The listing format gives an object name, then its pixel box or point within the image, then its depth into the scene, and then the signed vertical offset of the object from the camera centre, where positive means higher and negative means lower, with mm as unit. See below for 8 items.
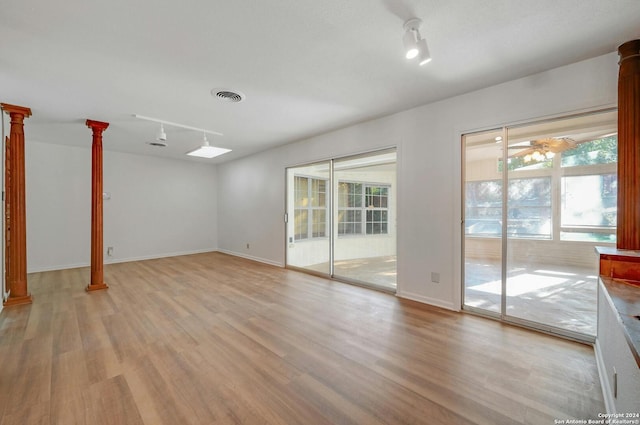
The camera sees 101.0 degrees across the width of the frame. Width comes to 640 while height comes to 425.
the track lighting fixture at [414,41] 1858 +1211
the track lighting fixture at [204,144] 3943 +1286
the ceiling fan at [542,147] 2631 +666
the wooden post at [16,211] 3525 +8
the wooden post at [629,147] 2088 +520
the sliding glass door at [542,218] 2498 -69
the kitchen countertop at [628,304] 1122 -520
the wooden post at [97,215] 4148 -55
